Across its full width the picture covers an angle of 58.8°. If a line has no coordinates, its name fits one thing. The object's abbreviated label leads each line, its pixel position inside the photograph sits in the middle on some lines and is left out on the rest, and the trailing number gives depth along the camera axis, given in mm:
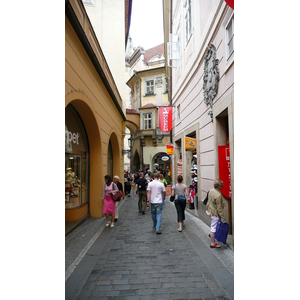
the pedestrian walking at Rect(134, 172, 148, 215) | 10312
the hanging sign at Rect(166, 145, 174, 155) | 15777
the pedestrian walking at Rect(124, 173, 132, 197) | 17125
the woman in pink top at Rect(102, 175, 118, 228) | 7680
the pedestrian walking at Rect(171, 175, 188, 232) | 7246
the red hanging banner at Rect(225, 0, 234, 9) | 4526
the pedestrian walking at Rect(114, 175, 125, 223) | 8586
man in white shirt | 7071
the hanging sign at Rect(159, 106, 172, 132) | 15383
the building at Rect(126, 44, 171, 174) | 29328
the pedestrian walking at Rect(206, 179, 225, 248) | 5452
